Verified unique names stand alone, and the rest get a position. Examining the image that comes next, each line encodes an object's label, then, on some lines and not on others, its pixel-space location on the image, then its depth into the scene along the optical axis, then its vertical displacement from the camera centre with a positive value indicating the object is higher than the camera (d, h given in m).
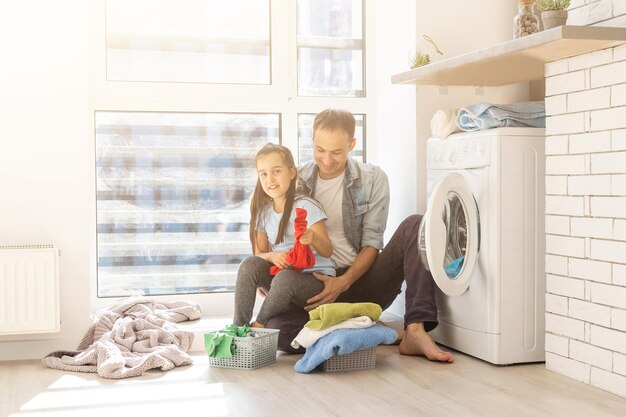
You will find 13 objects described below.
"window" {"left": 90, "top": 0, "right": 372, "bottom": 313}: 3.66 +0.32
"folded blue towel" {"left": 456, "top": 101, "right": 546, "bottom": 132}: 2.89 +0.26
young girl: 3.08 -0.19
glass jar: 2.85 +0.56
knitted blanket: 2.81 -0.53
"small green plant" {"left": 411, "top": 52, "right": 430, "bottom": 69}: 3.38 +0.52
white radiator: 2.99 -0.34
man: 3.25 -0.11
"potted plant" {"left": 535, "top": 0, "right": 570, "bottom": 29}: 2.69 +0.55
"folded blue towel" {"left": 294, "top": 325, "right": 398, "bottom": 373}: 2.76 -0.49
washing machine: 2.86 -0.18
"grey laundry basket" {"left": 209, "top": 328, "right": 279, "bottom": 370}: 2.84 -0.54
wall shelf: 2.39 +0.42
